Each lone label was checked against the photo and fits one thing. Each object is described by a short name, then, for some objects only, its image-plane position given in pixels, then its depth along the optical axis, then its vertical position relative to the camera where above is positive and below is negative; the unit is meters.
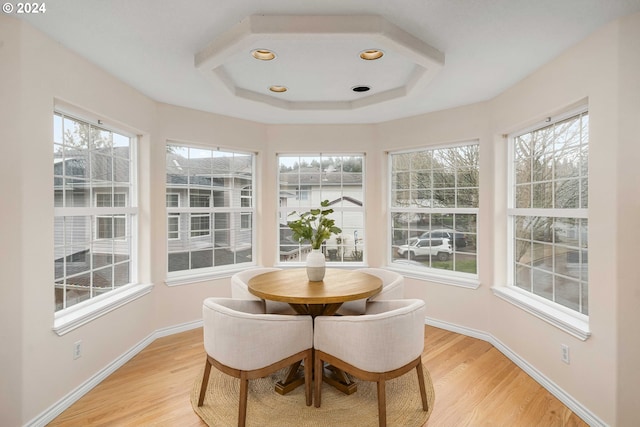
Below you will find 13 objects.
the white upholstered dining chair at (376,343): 1.85 -0.80
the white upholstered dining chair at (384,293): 2.54 -0.67
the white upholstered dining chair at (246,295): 2.56 -0.69
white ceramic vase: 2.53 -0.45
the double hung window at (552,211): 2.26 -0.01
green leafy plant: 2.53 -0.15
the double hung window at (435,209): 3.41 +0.01
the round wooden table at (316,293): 2.14 -0.57
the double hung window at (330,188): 4.06 +0.28
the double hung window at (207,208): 3.45 +0.03
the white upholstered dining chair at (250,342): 1.86 -0.80
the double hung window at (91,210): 2.29 +0.01
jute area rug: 1.98 -1.31
